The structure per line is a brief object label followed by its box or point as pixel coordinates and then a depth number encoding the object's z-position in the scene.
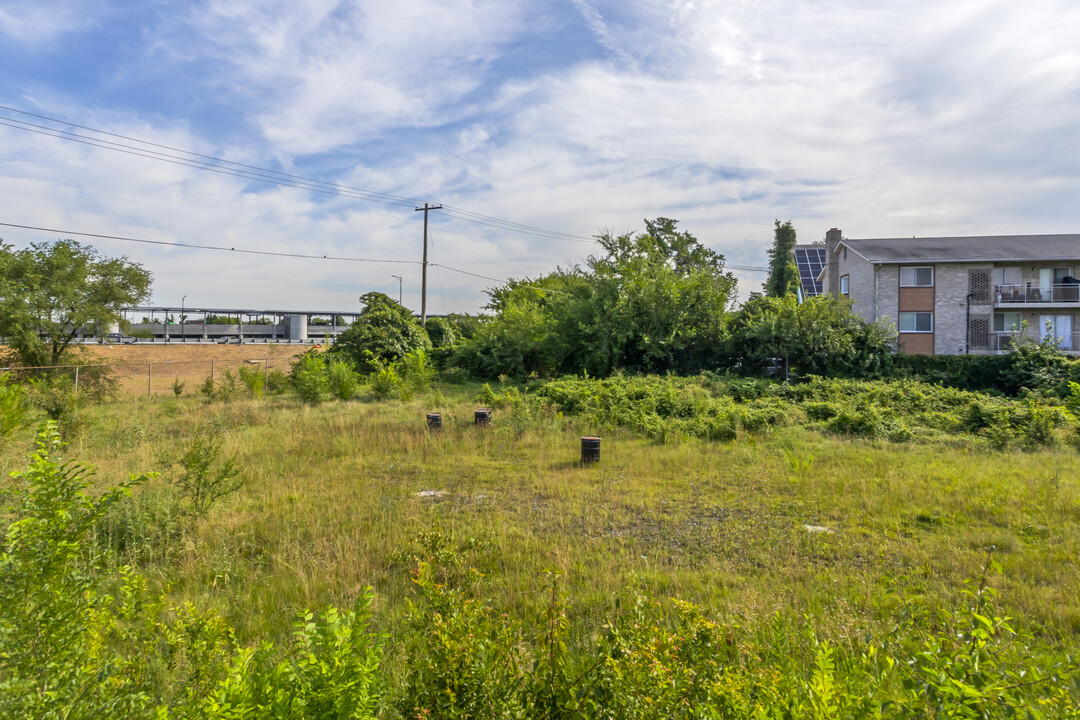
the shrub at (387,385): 19.14
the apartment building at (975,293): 27.81
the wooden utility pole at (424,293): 29.00
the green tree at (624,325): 20.88
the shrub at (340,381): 18.77
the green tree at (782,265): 39.91
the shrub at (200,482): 6.28
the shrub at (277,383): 20.11
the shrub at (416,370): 20.84
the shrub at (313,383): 17.22
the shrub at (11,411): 8.91
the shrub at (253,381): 18.95
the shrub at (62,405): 9.62
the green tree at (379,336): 23.77
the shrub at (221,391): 17.75
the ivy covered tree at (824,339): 18.72
